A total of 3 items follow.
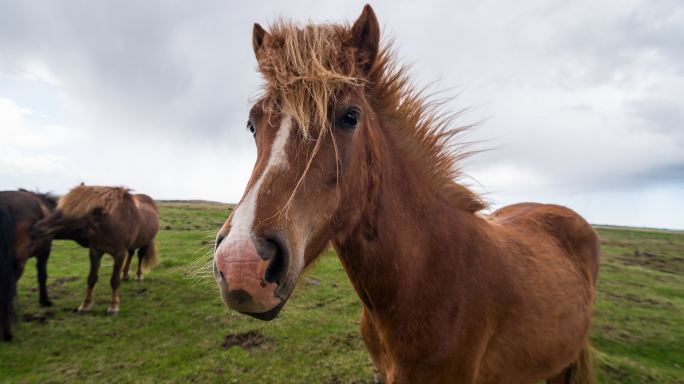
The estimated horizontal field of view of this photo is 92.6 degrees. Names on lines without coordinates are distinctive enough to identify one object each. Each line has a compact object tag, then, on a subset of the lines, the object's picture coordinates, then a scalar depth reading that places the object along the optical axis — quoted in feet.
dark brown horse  18.56
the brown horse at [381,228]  4.55
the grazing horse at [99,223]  22.77
